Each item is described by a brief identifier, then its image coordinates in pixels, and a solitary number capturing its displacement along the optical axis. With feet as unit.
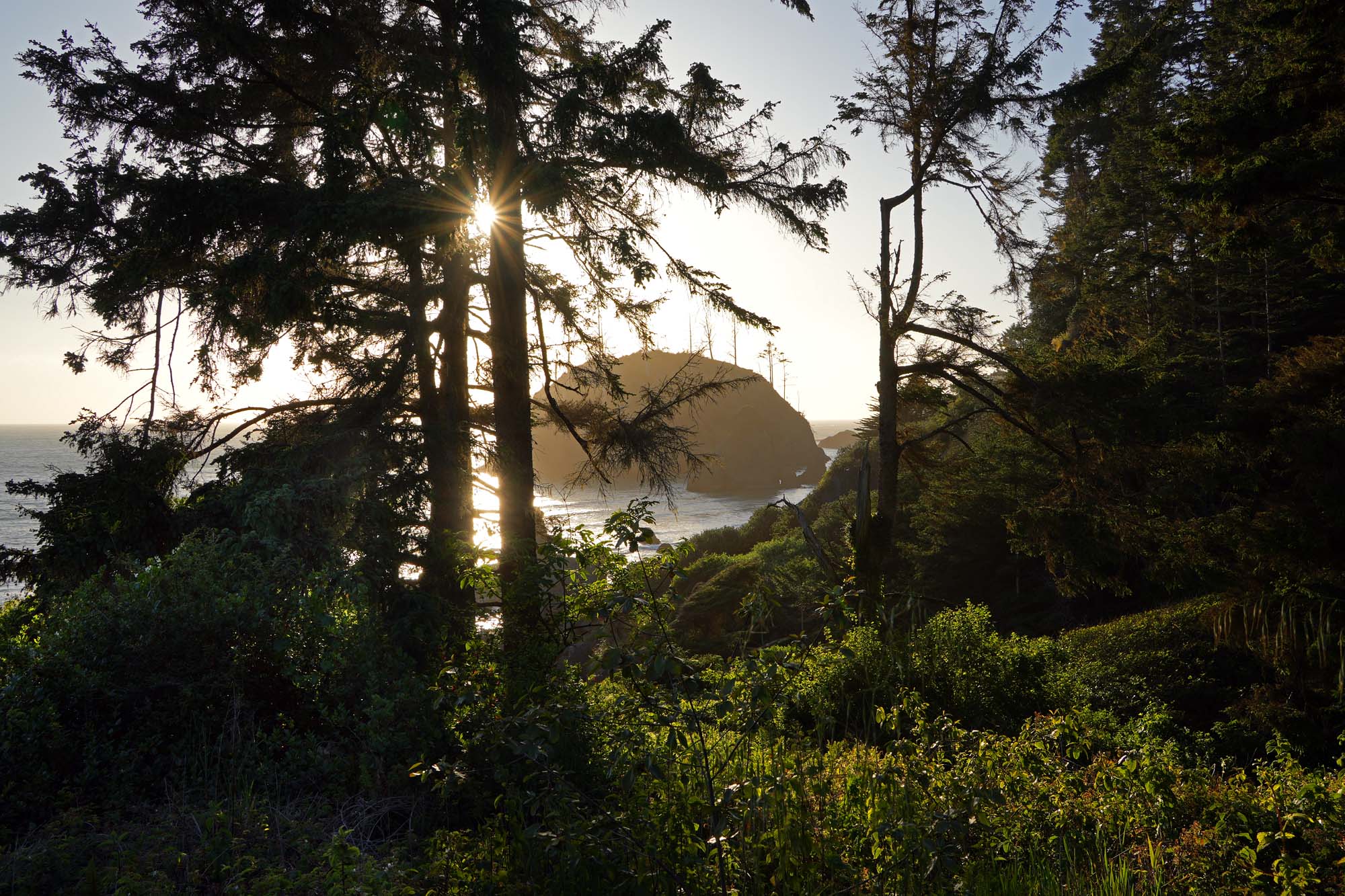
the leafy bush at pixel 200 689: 14.12
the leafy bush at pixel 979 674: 25.70
